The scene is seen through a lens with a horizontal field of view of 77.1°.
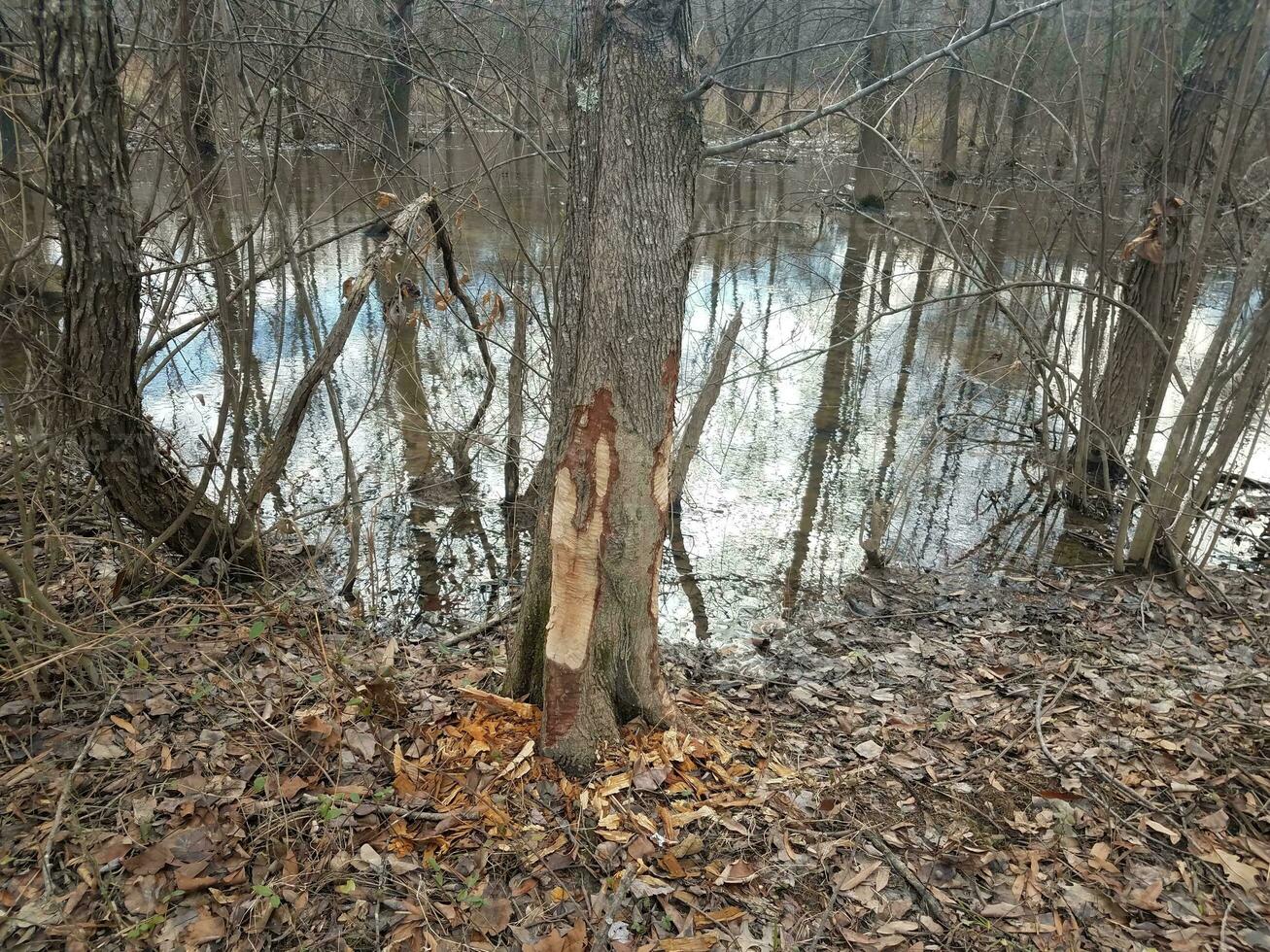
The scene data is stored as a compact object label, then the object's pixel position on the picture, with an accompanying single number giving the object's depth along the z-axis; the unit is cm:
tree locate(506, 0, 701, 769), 280
